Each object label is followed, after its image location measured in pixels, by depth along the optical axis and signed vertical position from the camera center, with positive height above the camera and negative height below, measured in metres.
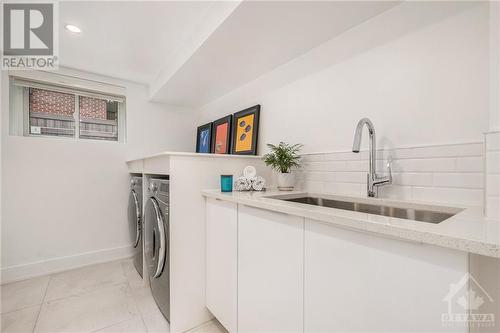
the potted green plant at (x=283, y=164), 1.62 +0.01
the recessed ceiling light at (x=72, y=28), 1.70 +1.11
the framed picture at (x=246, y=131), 2.15 +0.37
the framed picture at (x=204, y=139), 2.84 +0.37
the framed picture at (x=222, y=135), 2.48 +0.37
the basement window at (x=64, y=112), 2.25 +0.61
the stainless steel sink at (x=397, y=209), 1.00 -0.23
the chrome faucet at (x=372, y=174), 1.16 -0.04
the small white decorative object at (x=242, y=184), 1.55 -0.14
